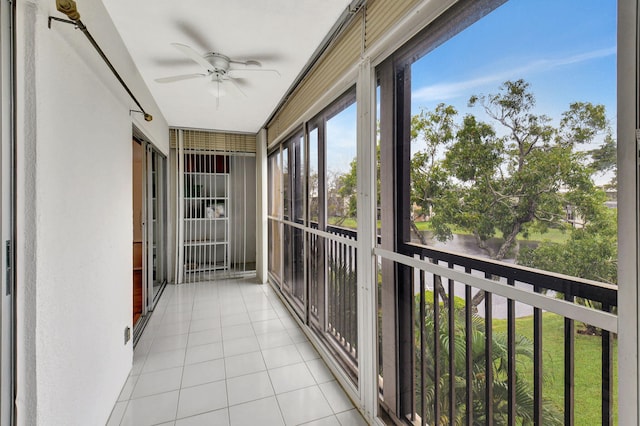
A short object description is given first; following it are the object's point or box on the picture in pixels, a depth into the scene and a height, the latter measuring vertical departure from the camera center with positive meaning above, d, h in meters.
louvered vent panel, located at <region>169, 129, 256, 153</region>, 4.67 +1.19
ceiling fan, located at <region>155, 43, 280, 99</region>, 2.14 +1.19
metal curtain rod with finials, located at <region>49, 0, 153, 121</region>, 1.10 +0.81
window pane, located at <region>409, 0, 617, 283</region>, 0.78 +0.25
